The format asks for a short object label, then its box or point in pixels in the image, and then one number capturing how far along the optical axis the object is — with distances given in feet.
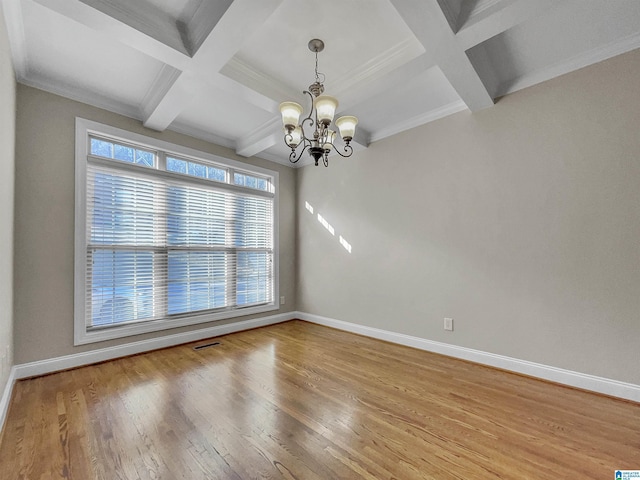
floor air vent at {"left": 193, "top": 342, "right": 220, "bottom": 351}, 11.11
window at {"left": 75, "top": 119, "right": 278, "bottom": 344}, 9.61
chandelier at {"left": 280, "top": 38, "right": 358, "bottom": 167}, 6.98
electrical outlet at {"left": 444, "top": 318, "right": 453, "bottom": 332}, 10.06
